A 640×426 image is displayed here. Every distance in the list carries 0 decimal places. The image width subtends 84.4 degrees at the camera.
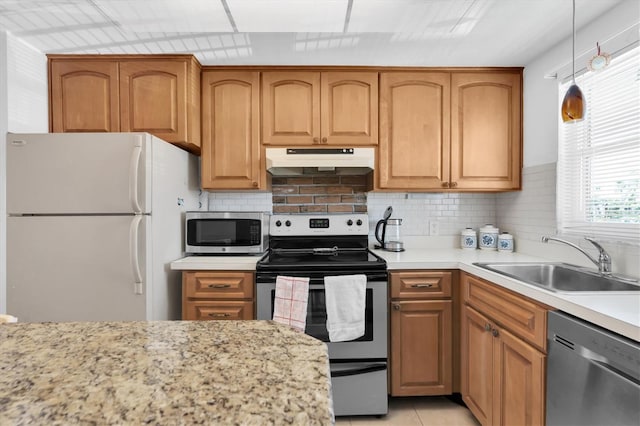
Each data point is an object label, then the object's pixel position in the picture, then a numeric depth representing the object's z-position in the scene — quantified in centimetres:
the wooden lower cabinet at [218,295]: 214
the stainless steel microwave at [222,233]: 239
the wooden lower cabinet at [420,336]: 215
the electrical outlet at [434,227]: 280
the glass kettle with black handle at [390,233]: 260
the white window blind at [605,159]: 166
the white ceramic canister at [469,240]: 270
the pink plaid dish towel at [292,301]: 204
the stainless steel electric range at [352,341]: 207
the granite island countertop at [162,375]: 47
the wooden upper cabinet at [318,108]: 246
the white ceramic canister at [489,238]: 264
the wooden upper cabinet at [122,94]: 229
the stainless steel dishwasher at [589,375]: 101
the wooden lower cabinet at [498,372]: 144
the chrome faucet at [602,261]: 167
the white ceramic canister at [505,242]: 257
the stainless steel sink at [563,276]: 162
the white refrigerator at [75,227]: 195
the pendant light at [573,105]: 134
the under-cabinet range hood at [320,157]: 240
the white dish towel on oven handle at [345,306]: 204
